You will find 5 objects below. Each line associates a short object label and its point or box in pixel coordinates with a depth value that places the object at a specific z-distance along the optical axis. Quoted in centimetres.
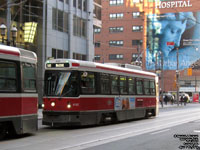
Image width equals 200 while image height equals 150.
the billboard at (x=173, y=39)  8319
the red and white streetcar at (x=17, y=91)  1284
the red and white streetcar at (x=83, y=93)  1714
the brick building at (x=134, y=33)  8481
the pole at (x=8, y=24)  2295
